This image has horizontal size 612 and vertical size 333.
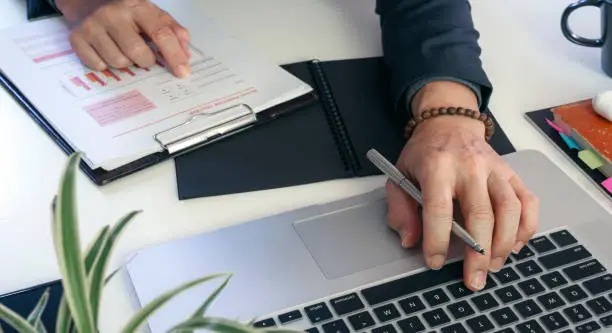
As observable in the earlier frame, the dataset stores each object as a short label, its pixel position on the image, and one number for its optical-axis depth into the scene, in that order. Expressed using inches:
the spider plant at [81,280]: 23.6
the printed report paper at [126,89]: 39.9
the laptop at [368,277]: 34.9
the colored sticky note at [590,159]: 40.6
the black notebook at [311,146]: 39.5
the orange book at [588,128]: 40.5
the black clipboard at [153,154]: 39.0
